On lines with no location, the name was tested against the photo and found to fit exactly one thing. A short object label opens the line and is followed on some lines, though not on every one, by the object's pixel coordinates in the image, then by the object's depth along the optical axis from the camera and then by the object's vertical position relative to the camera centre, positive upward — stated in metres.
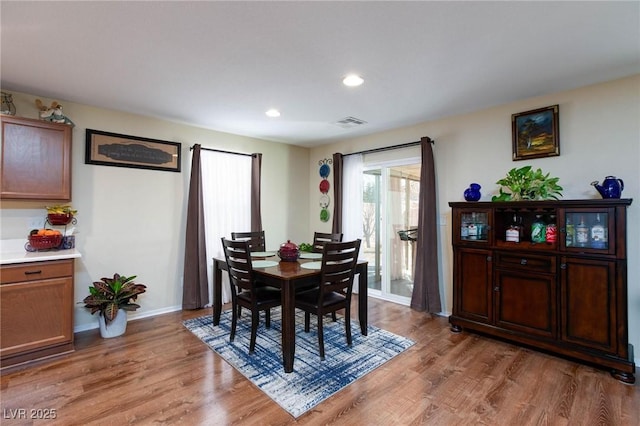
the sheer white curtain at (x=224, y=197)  4.16 +0.25
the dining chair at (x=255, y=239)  3.88 -0.31
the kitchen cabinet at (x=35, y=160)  2.66 +0.50
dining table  2.41 -0.58
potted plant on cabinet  2.81 +0.29
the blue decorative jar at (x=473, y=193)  3.26 +0.24
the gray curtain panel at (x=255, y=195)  4.51 +0.29
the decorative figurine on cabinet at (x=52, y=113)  2.91 +0.98
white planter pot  3.05 -1.12
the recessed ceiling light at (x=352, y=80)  2.60 +1.18
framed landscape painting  2.93 +0.82
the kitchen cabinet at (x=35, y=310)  2.43 -0.80
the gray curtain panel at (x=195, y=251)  3.87 -0.46
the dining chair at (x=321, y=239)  3.70 -0.30
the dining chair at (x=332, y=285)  2.61 -0.62
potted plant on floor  3.02 -0.88
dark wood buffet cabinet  2.36 -0.54
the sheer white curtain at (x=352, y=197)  4.72 +0.28
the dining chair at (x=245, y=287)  2.64 -0.65
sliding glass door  4.23 -0.15
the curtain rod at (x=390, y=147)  3.93 +0.94
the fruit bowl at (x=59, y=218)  2.95 -0.03
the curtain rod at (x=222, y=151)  4.09 +0.90
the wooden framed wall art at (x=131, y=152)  3.32 +0.74
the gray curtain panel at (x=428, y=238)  3.72 -0.28
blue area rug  2.18 -1.24
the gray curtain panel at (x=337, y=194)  4.75 +0.33
